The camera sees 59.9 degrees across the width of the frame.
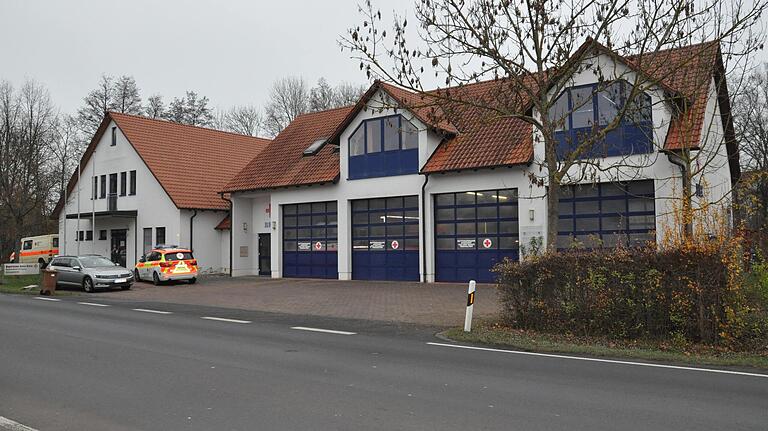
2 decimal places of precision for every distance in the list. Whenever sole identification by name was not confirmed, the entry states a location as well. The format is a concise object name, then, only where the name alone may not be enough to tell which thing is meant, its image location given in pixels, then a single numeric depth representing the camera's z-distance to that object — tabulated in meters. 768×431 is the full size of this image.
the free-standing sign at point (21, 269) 34.99
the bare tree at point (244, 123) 59.28
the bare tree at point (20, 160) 41.16
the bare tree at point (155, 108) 57.91
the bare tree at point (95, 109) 51.56
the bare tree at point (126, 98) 54.03
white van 42.09
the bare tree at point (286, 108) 55.56
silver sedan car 24.73
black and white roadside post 12.64
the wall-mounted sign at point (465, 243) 24.25
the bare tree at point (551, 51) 12.20
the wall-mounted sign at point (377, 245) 26.67
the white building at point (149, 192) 34.22
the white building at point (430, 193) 20.70
